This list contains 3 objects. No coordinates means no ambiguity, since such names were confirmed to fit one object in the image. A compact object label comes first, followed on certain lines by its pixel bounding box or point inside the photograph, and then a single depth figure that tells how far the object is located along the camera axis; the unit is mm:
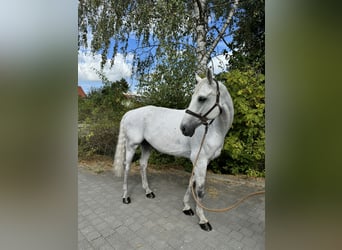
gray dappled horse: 1684
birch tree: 3553
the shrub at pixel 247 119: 2826
